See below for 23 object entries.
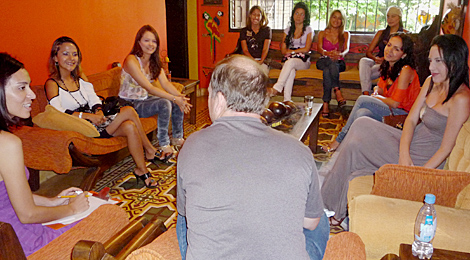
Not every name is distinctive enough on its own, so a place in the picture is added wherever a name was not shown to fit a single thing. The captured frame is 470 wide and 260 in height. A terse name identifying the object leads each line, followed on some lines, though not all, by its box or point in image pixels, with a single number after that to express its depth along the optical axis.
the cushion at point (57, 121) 2.69
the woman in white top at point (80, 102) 2.99
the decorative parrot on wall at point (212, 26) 6.23
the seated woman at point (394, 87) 3.32
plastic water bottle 1.44
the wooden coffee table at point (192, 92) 4.67
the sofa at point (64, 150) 2.58
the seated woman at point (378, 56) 4.94
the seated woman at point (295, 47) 5.26
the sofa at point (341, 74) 5.22
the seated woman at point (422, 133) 2.26
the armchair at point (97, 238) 0.93
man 1.07
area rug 2.75
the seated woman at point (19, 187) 1.40
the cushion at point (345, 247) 1.30
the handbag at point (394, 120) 3.11
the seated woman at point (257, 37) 5.45
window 5.96
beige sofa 1.70
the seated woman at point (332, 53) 5.16
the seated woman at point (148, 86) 3.63
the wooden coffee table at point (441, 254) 1.38
